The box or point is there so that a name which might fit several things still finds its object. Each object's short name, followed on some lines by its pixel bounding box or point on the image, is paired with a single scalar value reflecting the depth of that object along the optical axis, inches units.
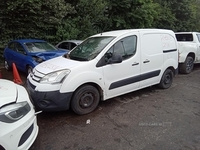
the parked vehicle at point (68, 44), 279.6
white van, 119.7
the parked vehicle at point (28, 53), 217.6
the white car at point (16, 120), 71.8
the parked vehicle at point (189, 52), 257.4
